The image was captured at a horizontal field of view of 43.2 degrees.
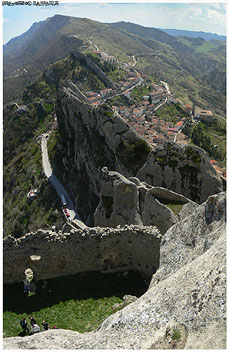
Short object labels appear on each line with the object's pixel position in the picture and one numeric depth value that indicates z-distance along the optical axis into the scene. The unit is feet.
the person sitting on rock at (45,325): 49.07
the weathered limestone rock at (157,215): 65.45
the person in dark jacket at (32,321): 50.26
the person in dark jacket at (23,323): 50.42
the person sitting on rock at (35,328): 49.21
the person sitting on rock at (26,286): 58.13
